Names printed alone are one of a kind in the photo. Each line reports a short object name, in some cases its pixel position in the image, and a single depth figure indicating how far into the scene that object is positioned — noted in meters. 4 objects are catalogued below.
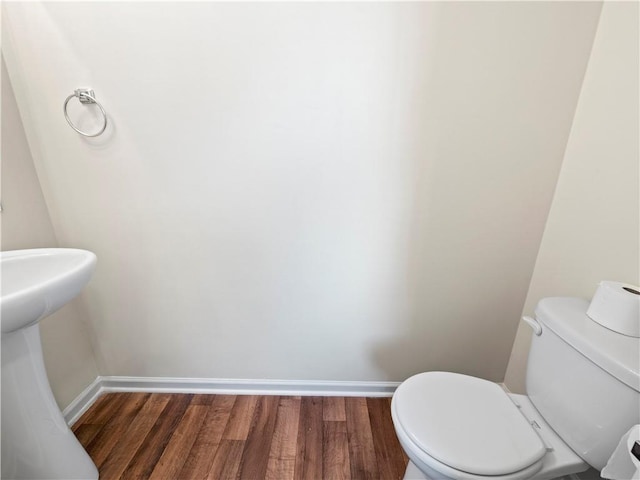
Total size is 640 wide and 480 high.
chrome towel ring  1.06
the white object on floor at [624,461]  0.60
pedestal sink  0.83
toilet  0.73
